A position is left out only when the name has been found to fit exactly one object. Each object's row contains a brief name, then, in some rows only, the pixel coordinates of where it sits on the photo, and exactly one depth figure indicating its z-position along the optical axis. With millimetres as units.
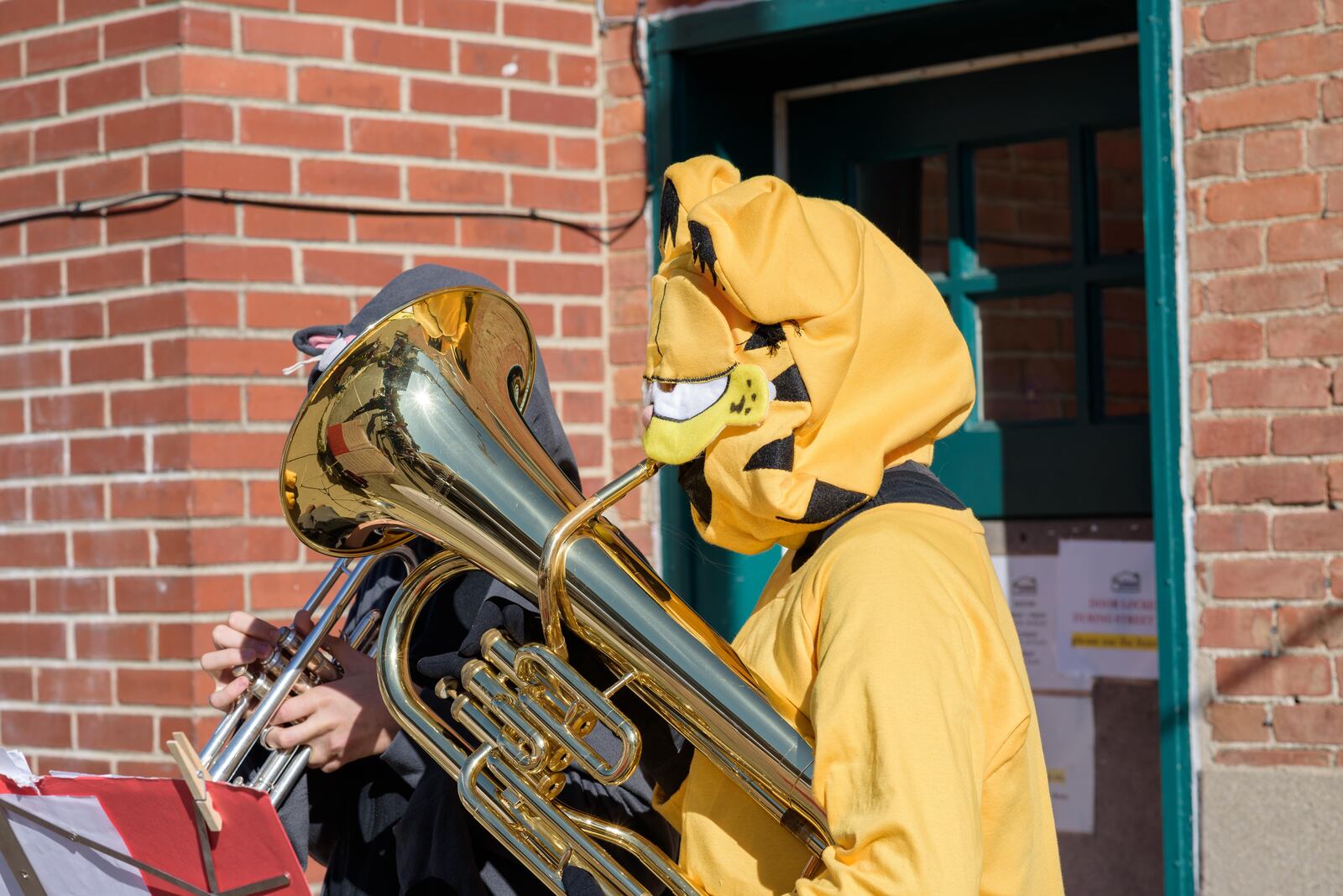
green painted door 3525
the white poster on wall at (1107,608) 3475
